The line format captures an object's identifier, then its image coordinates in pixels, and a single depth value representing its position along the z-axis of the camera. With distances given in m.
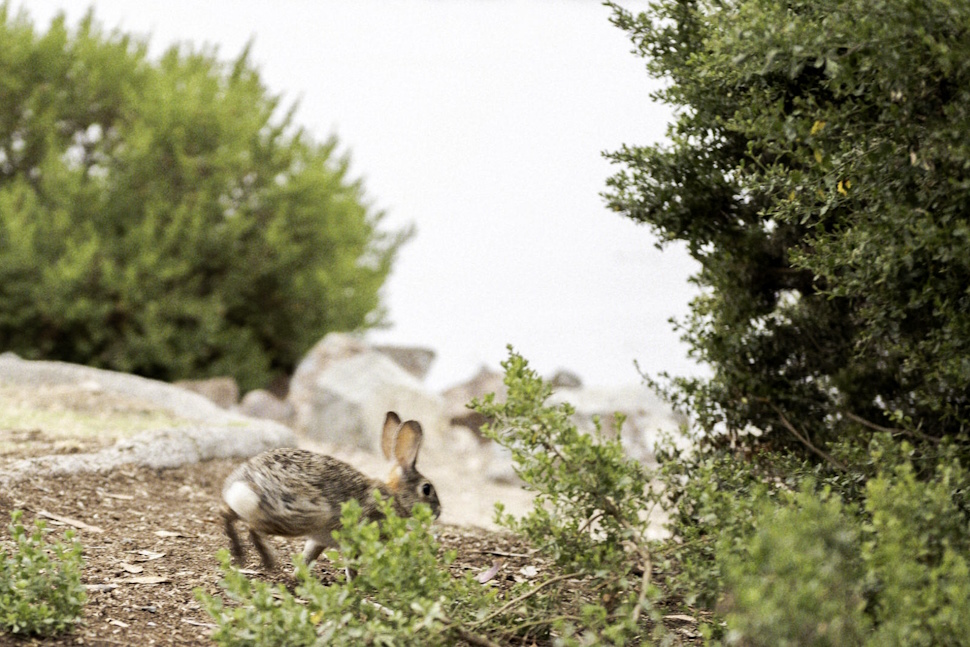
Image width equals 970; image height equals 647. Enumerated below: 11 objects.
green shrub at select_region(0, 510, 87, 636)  7.23
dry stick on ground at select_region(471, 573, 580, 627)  7.24
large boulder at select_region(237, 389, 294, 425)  26.97
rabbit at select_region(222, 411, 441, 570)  8.43
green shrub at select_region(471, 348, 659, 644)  7.09
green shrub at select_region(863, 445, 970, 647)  5.57
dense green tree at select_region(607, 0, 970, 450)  6.79
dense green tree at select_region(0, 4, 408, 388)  27.58
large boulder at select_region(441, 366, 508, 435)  27.00
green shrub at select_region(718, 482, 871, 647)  5.12
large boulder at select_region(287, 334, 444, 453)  24.27
